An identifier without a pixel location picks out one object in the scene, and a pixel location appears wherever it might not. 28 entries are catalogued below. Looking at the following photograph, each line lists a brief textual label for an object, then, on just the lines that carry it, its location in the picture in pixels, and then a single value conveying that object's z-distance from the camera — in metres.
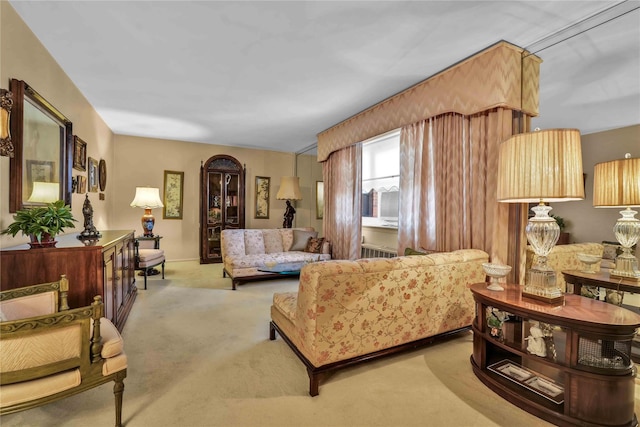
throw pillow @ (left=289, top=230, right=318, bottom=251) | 5.13
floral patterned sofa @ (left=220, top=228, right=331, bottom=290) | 4.20
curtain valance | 2.39
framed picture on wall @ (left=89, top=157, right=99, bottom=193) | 3.81
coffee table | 4.03
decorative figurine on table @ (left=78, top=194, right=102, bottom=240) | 2.53
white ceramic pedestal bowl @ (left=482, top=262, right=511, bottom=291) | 1.92
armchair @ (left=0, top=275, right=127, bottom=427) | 1.24
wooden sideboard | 1.78
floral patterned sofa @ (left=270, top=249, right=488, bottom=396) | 1.78
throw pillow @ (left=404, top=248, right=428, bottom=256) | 2.85
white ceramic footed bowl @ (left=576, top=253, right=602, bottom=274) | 2.24
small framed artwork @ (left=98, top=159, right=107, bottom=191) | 4.39
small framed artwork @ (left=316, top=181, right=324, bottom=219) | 7.25
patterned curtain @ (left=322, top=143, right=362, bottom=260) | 4.58
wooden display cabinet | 5.96
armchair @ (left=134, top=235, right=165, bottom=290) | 4.09
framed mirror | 2.00
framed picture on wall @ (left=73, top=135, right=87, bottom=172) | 3.16
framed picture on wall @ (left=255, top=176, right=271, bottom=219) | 6.69
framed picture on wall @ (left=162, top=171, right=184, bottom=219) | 5.84
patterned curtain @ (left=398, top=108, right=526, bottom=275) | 2.47
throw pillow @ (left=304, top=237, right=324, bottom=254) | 4.95
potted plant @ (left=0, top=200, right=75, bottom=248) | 1.78
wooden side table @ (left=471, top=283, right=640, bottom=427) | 1.44
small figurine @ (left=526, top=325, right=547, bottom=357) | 1.66
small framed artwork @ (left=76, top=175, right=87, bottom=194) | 3.32
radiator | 4.34
